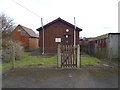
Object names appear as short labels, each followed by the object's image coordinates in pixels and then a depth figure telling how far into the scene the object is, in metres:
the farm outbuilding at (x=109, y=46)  9.67
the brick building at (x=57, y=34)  15.43
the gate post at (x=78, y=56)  6.21
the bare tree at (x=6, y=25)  13.59
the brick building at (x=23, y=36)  20.48
